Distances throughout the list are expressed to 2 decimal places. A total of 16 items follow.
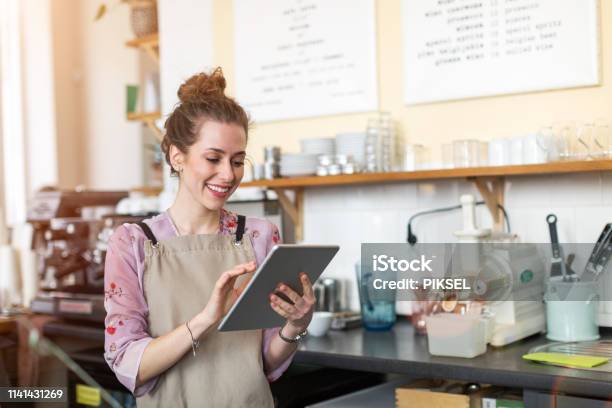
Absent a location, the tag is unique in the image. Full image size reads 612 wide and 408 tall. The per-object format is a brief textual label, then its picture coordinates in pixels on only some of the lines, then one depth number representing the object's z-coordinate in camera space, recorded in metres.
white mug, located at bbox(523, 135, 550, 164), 2.32
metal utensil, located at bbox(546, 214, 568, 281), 2.21
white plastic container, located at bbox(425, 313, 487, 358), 2.12
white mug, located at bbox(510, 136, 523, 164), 2.39
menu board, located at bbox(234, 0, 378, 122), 2.82
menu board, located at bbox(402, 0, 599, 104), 2.34
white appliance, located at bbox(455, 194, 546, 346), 2.13
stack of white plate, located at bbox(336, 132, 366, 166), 2.69
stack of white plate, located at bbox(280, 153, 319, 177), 2.75
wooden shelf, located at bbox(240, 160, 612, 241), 2.22
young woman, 1.57
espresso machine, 3.24
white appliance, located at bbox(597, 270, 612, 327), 2.36
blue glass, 2.64
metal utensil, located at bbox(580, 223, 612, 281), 2.11
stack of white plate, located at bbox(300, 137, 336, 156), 2.76
